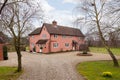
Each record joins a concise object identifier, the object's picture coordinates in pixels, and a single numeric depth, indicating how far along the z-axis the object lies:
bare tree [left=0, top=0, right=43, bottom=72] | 7.25
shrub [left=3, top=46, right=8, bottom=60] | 14.42
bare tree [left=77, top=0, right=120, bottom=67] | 9.96
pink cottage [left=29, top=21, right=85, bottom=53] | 20.58
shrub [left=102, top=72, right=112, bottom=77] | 6.60
